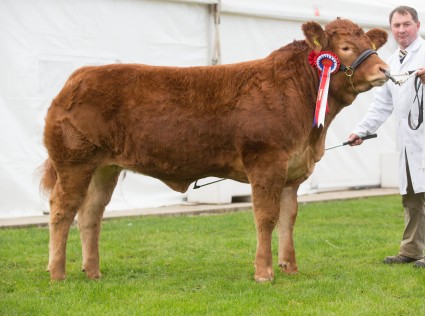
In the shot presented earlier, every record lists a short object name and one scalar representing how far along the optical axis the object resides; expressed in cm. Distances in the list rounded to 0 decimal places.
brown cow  1122
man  1264
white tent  1979
